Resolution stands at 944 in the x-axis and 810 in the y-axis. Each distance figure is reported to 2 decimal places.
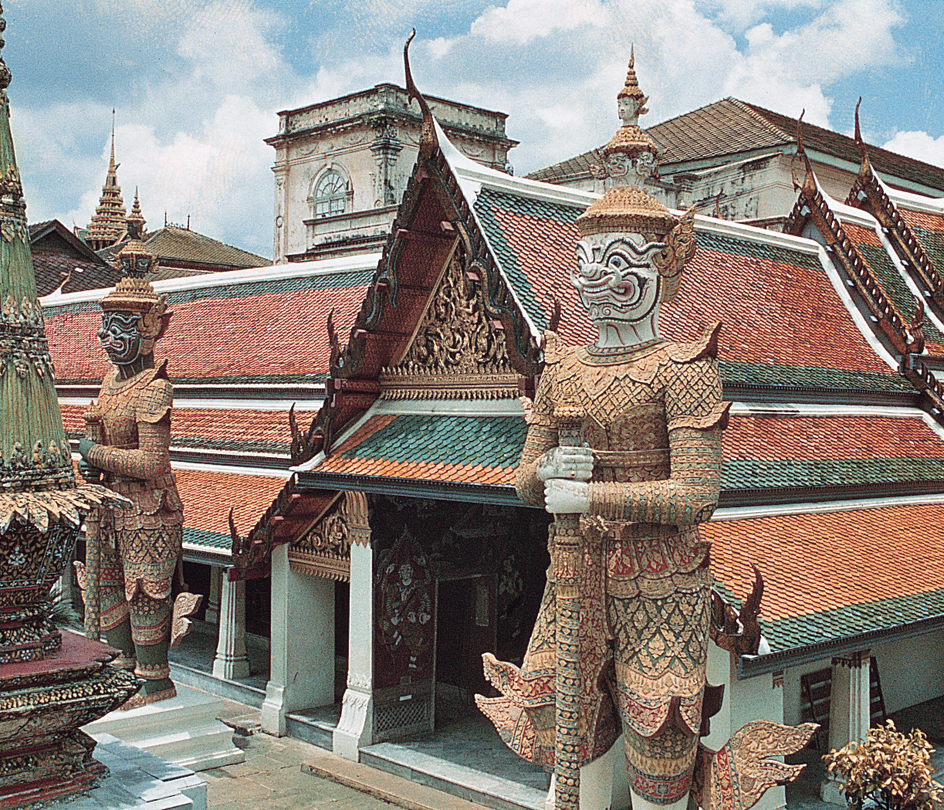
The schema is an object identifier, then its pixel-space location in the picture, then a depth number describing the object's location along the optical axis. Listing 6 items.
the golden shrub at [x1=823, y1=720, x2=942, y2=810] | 7.43
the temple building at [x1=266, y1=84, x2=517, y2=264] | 36.38
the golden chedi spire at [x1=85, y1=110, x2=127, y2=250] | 41.78
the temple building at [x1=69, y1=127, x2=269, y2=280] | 28.45
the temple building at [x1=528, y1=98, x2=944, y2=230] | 28.81
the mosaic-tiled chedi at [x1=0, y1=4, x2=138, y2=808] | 5.38
